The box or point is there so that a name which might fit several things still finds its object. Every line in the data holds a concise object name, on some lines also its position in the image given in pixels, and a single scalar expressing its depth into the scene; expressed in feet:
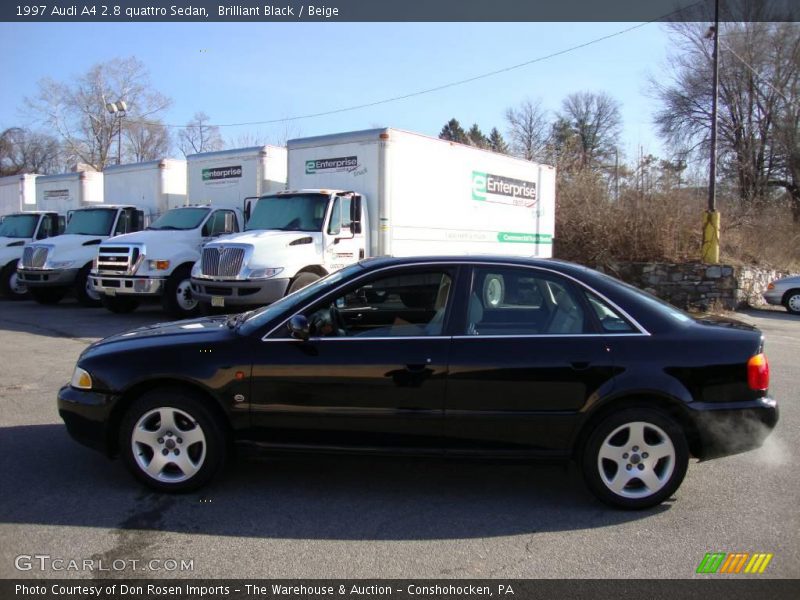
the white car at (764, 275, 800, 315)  56.44
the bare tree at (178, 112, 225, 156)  155.53
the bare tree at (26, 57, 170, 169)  140.44
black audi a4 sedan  12.85
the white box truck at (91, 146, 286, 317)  40.68
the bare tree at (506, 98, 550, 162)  158.43
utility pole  55.36
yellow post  55.36
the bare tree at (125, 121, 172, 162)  156.26
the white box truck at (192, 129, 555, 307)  35.22
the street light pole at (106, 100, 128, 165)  94.43
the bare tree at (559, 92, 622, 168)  181.27
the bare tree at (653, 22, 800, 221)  100.37
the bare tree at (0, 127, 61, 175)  169.17
